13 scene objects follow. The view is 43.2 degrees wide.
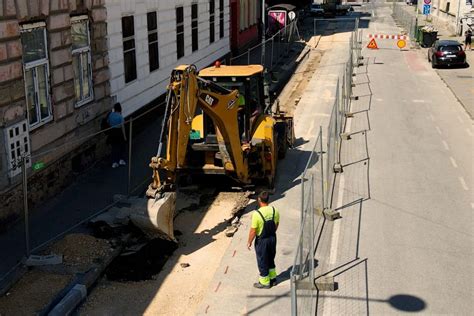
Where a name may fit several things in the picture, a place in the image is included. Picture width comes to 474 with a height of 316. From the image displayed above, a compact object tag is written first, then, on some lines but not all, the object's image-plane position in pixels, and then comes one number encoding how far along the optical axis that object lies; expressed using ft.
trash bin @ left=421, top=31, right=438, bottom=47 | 131.64
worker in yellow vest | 30.60
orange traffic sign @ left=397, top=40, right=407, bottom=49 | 128.36
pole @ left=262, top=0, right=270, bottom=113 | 50.21
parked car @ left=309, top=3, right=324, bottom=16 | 230.27
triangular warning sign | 131.08
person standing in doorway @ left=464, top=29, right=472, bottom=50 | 127.24
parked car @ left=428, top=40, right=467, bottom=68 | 104.88
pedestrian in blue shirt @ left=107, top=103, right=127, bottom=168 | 50.24
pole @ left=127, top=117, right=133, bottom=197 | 42.90
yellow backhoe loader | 36.60
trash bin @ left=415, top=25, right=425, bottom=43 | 135.13
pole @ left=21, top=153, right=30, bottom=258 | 31.99
